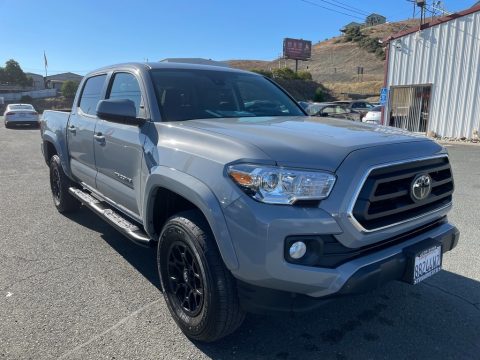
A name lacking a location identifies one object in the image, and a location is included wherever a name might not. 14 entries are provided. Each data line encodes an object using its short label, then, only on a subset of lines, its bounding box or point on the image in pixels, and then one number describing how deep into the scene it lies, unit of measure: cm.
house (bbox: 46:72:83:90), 10044
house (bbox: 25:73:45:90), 10406
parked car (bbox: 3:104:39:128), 2216
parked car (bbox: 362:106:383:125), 1867
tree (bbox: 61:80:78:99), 5916
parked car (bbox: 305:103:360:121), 2007
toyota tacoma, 231
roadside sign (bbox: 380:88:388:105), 1789
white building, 1470
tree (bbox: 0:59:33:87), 8204
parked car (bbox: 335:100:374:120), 2626
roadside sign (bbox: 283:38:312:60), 6806
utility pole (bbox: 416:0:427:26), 1862
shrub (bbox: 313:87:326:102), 4945
